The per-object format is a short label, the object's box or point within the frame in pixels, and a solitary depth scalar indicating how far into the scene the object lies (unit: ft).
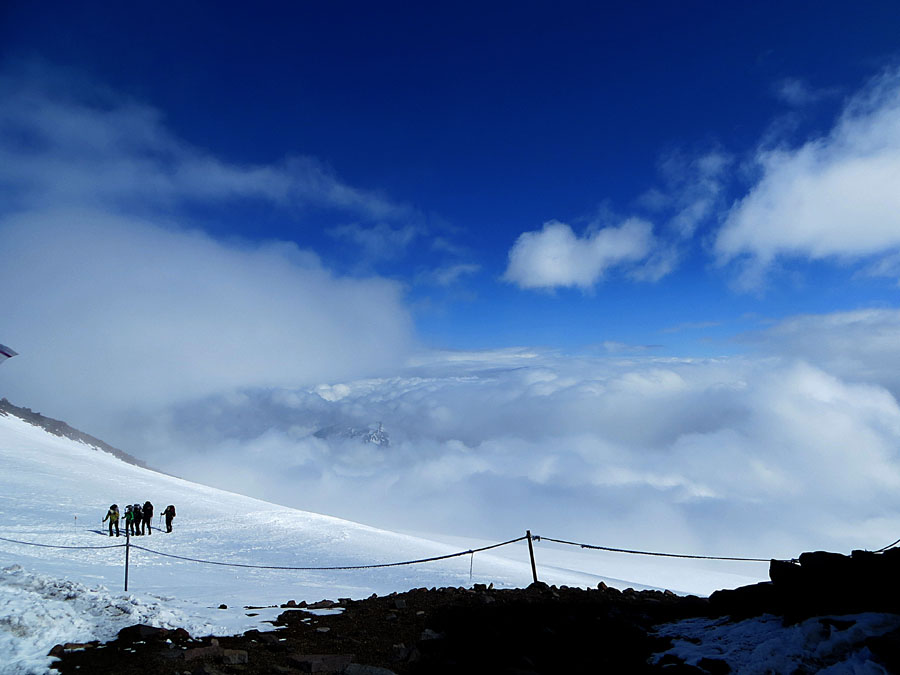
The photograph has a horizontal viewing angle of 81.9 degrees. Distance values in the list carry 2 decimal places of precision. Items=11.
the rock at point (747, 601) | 31.73
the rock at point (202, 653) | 30.98
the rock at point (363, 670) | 28.86
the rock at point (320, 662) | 29.99
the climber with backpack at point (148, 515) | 79.91
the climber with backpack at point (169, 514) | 81.51
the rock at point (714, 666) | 25.70
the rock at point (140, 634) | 34.40
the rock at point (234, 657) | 30.30
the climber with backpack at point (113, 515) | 75.87
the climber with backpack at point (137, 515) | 78.12
